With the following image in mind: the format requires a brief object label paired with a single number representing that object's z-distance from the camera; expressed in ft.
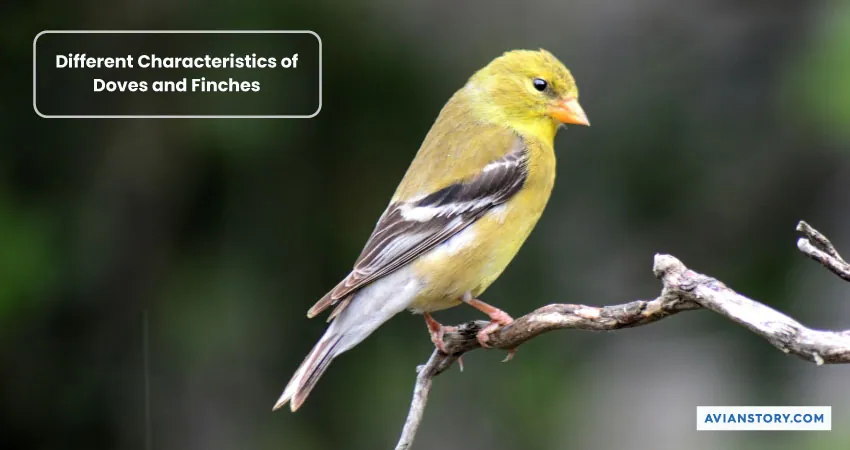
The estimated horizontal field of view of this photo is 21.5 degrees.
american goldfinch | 24.32
